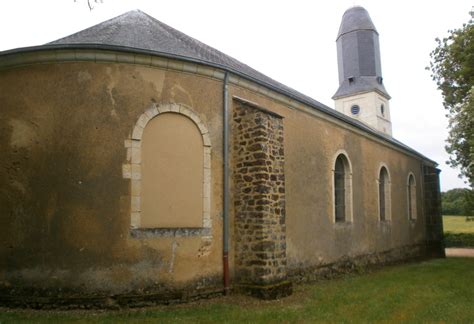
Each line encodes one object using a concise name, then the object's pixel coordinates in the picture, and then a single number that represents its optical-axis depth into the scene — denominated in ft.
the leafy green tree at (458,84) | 42.60
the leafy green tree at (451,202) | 159.02
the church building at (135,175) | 22.67
